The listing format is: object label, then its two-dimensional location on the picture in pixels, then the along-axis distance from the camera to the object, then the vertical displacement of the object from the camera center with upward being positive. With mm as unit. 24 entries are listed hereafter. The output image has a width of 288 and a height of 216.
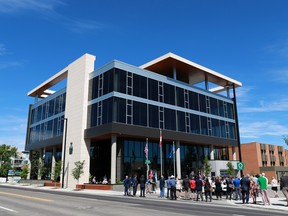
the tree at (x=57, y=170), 40625 +146
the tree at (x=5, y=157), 88500 +4432
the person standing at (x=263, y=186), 16688 -875
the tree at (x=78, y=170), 34906 +124
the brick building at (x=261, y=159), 66875 +2863
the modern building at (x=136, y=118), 36438 +7575
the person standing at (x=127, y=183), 25312 -1060
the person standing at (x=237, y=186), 20334 -1075
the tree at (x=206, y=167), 42525 +582
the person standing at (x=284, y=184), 15867 -730
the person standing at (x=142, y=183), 23784 -997
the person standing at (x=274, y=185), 21648 -1069
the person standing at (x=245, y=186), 18047 -946
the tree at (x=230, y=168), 44025 +371
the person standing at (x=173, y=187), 21436 -1195
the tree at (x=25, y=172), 55688 -183
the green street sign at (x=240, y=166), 23878 +407
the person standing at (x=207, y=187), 19861 -1110
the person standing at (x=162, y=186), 23531 -1229
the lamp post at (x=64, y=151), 40031 +2782
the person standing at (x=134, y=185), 25203 -1229
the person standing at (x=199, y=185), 20156 -986
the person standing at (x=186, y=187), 21427 -1245
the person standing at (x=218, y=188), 21719 -1290
